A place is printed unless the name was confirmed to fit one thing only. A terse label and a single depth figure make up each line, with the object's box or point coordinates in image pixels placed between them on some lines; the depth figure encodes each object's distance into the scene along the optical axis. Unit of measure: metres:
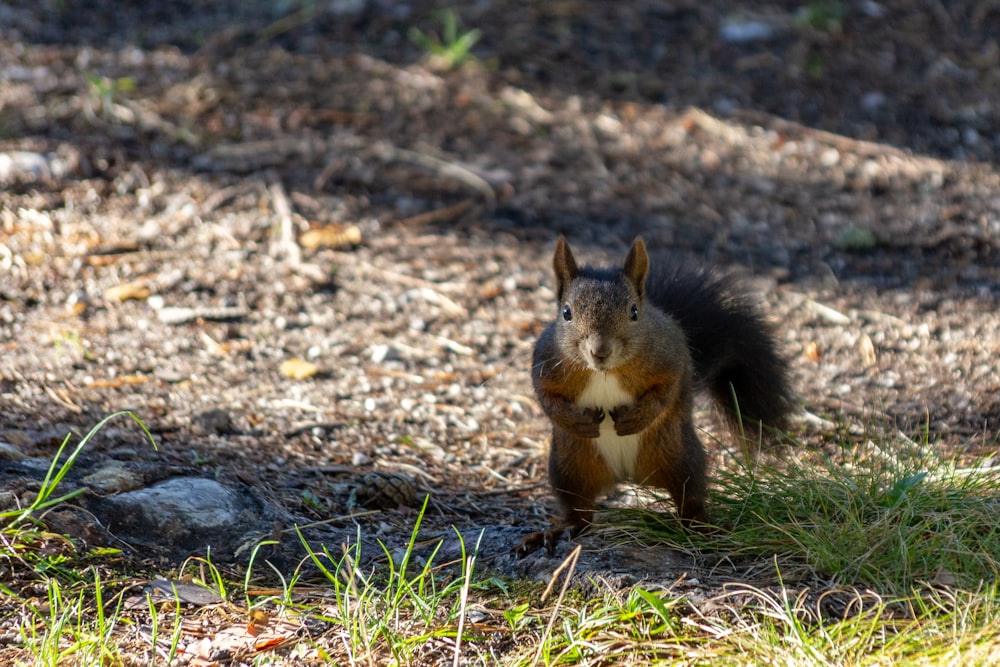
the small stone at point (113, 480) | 4.93
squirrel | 4.78
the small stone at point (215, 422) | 6.19
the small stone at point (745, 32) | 11.70
